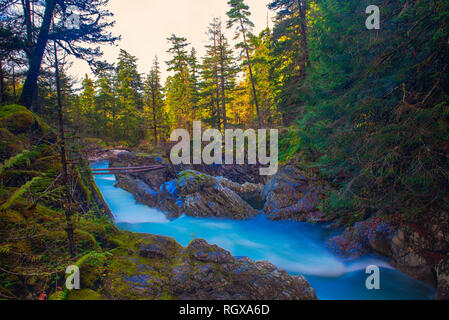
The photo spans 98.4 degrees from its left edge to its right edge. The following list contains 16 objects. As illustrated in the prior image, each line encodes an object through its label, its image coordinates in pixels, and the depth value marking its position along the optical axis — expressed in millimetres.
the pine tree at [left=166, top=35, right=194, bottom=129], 27969
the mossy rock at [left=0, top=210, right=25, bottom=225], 3163
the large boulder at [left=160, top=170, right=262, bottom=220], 11391
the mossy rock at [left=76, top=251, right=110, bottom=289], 3540
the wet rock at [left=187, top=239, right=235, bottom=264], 4992
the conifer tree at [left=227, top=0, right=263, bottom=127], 20266
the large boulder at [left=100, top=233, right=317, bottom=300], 3896
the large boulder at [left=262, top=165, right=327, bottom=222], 10055
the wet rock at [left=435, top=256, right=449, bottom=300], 4367
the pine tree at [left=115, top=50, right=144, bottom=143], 29828
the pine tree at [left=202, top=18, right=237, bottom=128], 23406
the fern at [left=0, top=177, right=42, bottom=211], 2561
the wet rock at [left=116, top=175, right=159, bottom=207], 12148
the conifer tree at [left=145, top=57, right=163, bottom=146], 26281
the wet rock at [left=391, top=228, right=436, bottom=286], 5258
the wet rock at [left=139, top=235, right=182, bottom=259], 4906
